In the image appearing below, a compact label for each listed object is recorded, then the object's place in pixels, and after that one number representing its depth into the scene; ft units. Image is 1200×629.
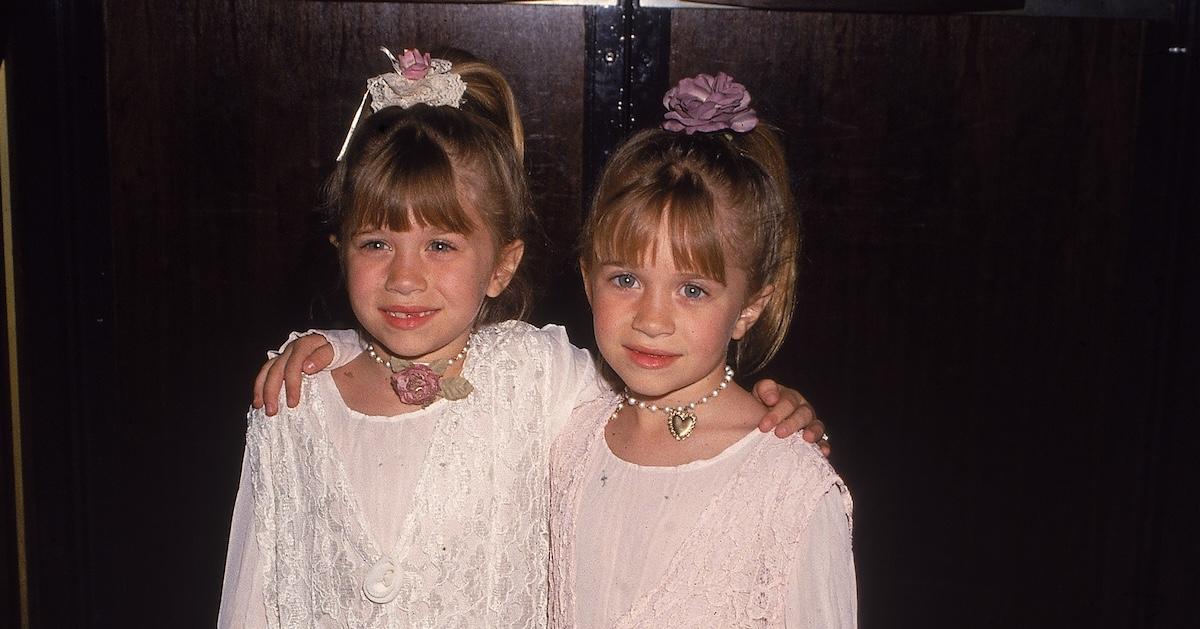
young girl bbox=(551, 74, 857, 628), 4.19
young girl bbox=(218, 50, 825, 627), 4.65
